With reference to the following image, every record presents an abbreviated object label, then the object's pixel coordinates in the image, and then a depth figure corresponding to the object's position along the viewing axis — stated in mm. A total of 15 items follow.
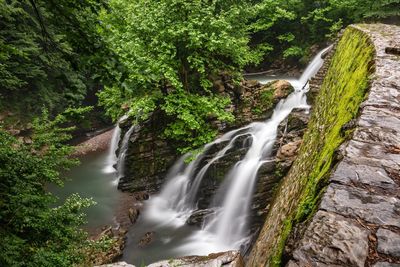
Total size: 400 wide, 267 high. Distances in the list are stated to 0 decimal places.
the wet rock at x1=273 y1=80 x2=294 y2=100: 13812
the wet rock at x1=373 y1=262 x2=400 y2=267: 1752
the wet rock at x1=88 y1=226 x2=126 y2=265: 9337
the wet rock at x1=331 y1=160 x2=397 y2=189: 2344
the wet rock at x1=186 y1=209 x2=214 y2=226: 10812
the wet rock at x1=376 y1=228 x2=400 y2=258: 1838
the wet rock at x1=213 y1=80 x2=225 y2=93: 13594
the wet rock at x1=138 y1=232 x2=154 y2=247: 10453
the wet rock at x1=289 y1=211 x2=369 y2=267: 1821
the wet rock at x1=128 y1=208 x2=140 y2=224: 11602
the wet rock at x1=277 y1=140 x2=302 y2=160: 8984
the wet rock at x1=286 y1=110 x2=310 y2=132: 10526
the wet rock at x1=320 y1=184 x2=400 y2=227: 2064
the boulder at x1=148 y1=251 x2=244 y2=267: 6738
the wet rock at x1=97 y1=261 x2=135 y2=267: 7117
